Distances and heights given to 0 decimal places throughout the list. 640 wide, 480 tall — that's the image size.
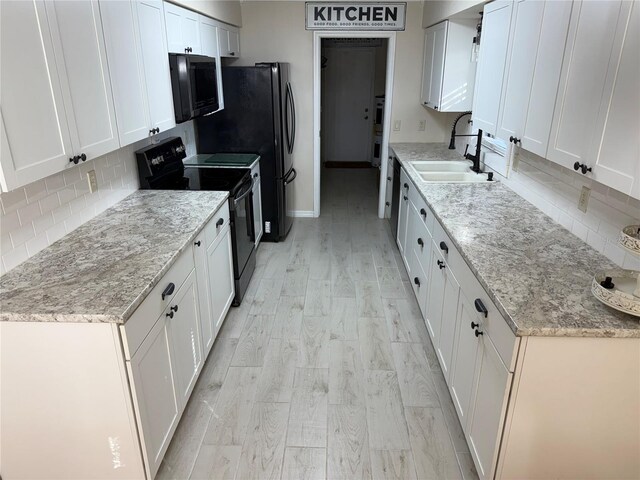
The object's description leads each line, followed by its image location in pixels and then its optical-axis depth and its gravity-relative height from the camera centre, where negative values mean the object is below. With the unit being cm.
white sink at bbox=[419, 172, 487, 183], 368 -75
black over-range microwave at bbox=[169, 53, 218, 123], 283 -1
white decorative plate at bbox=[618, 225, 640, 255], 143 -48
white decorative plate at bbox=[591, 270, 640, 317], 147 -69
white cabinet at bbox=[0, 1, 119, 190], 148 -3
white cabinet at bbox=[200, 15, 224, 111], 345 +31
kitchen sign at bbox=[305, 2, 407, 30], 460 +66
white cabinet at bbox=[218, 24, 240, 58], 399 +38
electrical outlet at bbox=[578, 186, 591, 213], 213 -53
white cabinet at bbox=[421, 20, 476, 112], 379 +14
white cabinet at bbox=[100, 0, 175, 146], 215 +8
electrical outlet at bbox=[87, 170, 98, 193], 244 -52
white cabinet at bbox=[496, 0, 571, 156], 198 +6
